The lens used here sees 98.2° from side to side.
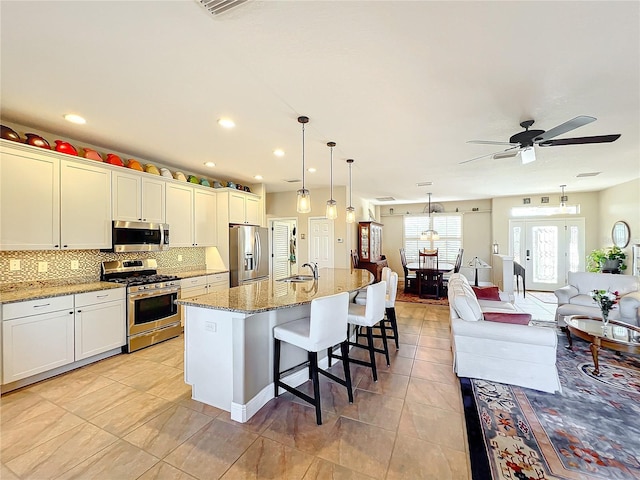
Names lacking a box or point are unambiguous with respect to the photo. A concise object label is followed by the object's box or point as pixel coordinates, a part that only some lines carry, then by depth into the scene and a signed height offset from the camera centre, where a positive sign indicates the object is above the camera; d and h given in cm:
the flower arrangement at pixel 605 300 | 311 -71
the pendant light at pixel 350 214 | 433 +39
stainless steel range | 352 -82
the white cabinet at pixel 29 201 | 273 +41
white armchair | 370 -86
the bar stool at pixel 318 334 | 212 -77
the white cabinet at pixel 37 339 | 254 -97
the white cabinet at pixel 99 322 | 305 -96
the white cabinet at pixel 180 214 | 438 +42
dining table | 660 -74
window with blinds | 886 +11
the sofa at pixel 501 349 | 260 -109
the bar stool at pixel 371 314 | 265 -77
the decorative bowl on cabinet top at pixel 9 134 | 272 +106
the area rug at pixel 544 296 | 659 -148
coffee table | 273 -103
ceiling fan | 238 +94
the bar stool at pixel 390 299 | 344 -76
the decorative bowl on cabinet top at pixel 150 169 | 410 +106
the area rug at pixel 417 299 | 624 -143
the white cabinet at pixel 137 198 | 366 +59
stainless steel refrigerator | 520 -29
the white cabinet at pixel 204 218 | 484 +38
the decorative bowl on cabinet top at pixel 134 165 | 388 +106
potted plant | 584 -47
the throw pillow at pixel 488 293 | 438 -88
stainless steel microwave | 364 +5
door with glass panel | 735 -30
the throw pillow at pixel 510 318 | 279 -81
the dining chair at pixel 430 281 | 661 -103
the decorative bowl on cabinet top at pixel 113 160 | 363 +106
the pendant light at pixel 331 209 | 361 +39
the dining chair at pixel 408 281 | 725 -114
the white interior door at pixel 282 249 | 716 -26
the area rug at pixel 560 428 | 172 -143
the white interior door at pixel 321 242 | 664 -7
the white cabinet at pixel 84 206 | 316 +41
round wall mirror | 582 +8
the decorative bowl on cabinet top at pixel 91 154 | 340 +106
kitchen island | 215 -89
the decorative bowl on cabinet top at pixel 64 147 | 315 +107
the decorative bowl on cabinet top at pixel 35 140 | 293 +106
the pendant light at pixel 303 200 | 306 +43
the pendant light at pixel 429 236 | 749 +7
